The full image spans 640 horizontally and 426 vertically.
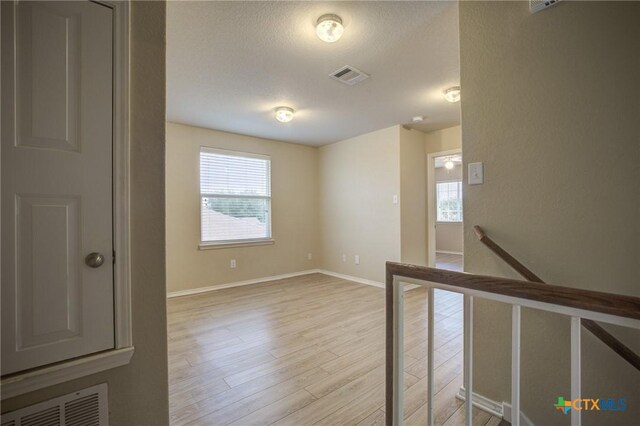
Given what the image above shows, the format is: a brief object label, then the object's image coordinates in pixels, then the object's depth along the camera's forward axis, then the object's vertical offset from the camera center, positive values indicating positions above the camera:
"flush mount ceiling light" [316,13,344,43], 1.76 +1.21
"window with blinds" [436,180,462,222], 7.71 +0.33
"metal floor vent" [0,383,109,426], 0.87 -0.64
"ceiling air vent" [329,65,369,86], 2.41 +1.25
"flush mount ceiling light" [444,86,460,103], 2.79 +1.22
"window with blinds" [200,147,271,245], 4.05 +0.28
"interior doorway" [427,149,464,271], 7.59 -0.01
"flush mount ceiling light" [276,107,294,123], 3.26 +1.20
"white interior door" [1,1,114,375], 0.84 +0.12
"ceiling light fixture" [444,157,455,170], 5.84 +1.06
